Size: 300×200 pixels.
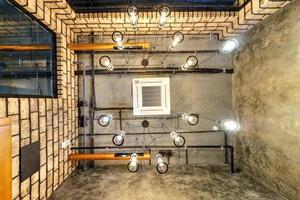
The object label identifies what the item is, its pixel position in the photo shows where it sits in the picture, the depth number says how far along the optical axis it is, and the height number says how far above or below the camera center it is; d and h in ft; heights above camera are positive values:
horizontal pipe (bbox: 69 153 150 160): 9.10 -3.64
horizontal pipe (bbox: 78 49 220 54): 10.72 +3.66
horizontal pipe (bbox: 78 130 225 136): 10.64 -2.51
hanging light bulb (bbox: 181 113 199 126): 9.45 -1.34
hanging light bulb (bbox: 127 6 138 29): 7.12 +4.45
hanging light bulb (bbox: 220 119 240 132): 8.94 -1.65
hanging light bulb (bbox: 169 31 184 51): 8.30 +3.70
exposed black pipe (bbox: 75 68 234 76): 10.53 +2.16
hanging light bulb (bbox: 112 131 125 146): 8.68 -2.41
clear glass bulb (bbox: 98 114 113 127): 9.16 -1.26
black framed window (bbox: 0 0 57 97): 6.17 +2.41
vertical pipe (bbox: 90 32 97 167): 10.47 -0.10
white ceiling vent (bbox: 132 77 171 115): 10.09 +0.32
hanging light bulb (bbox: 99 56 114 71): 9.51 +2.62
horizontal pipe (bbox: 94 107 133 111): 10.60 -0.58
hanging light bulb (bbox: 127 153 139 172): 7.97 -3.67
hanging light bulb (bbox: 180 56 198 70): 9.68 +2.58
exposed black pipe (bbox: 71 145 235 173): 9.78 -3.50
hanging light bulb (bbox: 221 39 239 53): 8.37 +3.23
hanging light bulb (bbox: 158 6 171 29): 7.15 +4.50
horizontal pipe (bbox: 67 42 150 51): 9.54 +3.71
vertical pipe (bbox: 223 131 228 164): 10.73 -3.92
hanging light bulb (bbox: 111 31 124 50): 8.19 +3.69
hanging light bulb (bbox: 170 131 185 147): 8.78 -2.55
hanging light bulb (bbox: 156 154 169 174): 7.99 -3.81
